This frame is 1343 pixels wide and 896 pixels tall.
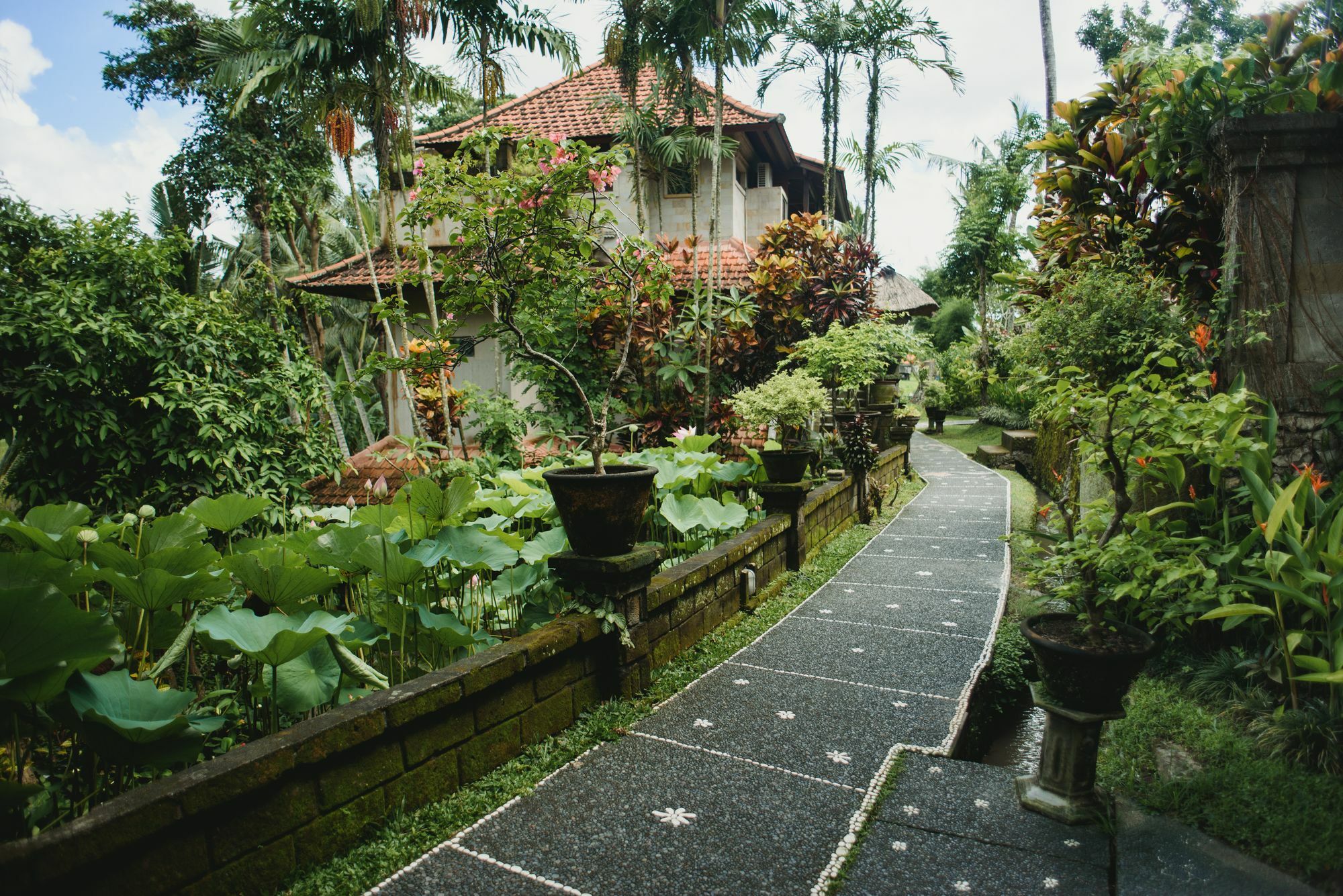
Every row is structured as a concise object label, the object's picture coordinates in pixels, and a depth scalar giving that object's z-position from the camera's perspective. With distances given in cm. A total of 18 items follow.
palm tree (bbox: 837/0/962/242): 1530
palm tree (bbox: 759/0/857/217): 1432
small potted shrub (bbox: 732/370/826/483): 613
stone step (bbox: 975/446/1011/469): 1350
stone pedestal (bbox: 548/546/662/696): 352
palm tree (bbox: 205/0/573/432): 890
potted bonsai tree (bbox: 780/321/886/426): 825
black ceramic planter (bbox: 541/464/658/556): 340
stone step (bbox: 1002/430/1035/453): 1284
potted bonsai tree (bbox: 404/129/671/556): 349
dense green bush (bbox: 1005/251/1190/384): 403
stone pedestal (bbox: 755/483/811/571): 611
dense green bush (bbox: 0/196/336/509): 591
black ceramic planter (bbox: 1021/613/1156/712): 254
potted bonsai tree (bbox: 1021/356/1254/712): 260
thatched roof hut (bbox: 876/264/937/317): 1783
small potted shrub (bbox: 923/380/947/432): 2048
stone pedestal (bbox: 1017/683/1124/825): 264
